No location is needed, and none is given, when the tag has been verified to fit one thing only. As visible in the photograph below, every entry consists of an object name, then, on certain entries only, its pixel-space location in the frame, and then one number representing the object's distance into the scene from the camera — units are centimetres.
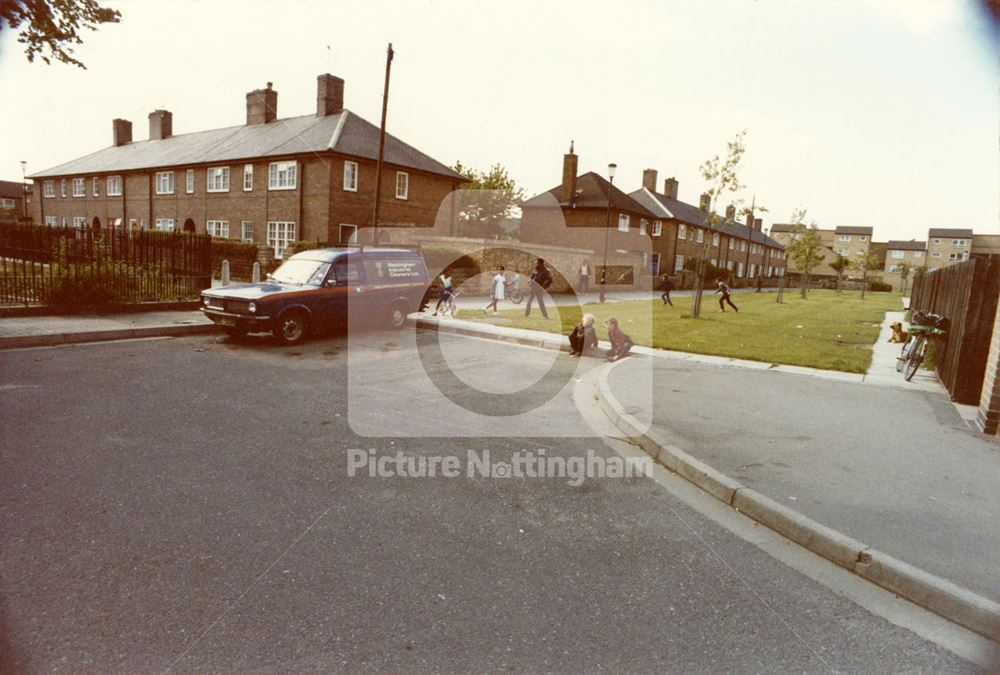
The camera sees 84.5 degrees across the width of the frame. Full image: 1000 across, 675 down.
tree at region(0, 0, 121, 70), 947
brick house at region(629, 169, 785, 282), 5056
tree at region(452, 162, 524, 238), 5781
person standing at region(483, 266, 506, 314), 1915
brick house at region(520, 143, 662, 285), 4325
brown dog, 1292
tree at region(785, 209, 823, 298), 3912
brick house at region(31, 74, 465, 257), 3005
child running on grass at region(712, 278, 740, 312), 2248
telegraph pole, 2019
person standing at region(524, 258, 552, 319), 1827
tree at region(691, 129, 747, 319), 2117
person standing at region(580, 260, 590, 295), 3080
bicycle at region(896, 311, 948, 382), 984
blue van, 1080
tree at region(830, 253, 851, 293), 6421
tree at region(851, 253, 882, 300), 5053
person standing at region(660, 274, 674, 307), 2530
